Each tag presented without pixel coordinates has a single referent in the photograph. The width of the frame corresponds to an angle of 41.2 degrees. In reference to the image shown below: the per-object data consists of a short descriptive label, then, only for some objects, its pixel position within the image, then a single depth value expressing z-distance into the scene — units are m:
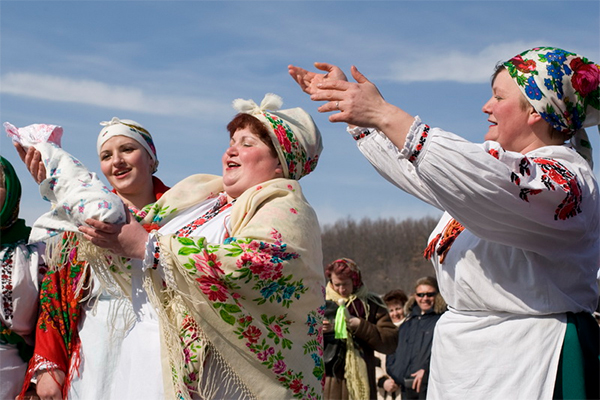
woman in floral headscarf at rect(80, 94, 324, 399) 3.26
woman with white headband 3.65
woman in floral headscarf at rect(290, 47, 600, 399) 2.57
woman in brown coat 7.48
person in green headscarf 4.44
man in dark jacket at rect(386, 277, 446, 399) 7.92
